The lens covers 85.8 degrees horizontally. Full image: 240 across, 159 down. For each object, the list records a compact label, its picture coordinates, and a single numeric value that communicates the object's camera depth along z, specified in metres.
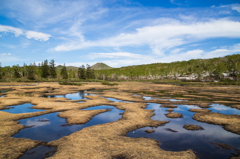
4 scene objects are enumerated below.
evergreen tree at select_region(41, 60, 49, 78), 117.44
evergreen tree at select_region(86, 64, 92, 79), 132.95
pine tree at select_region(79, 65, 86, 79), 123.40
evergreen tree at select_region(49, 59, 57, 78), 118.06
